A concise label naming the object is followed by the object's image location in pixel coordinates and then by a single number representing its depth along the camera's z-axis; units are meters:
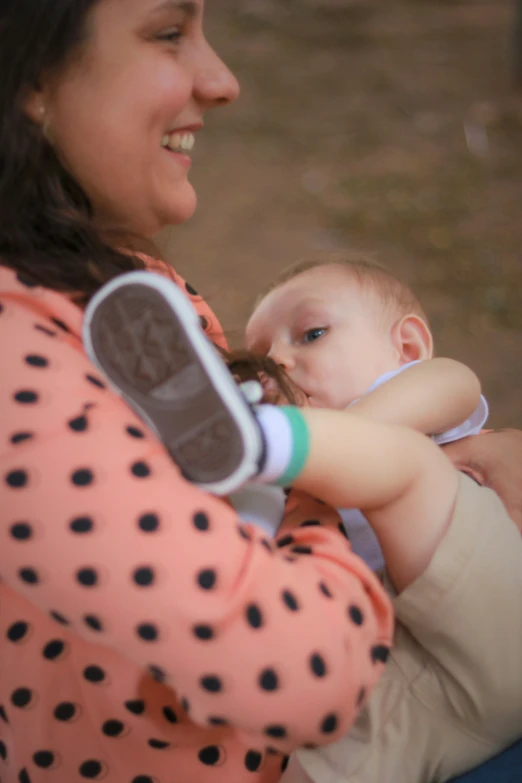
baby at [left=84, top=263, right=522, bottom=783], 0.67
